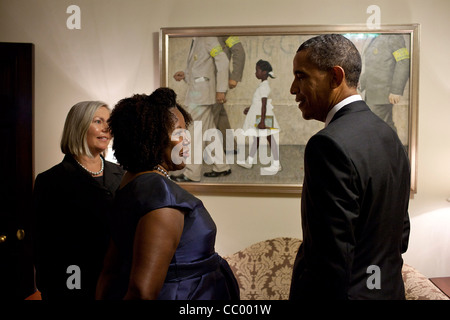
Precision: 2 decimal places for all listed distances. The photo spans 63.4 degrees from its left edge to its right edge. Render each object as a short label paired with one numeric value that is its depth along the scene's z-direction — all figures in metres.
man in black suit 1.14
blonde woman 2.02
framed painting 2.85
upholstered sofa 2.71
